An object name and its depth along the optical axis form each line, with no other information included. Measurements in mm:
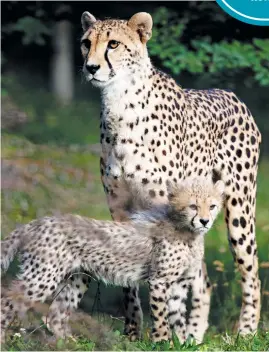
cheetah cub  11469
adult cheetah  12055
